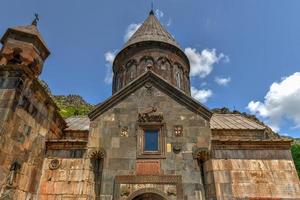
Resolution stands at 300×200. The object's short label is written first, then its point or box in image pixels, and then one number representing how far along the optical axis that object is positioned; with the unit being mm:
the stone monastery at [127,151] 7180
